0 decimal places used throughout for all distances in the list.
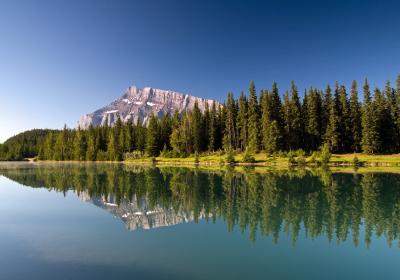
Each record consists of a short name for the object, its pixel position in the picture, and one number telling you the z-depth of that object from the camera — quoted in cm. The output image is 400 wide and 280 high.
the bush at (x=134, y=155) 11981
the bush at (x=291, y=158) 7244
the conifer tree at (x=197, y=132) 10675
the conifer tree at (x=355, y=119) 8303
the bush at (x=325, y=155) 7012
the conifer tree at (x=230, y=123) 9908
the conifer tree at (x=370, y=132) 7650
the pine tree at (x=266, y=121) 8223
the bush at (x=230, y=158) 8188
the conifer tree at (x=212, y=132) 10442
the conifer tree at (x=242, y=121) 9619
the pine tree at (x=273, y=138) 8050
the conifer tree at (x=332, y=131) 8204
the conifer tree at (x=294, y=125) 8474
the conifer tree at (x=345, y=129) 8512
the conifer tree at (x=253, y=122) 8694
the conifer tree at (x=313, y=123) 8644
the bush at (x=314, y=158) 7275
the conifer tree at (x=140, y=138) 12525
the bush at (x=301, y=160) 7244
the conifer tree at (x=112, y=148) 12385
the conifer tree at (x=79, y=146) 13988
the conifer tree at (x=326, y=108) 8744
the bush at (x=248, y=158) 7938
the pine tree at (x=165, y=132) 12021
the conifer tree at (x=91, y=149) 13450
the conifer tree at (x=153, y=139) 11419
